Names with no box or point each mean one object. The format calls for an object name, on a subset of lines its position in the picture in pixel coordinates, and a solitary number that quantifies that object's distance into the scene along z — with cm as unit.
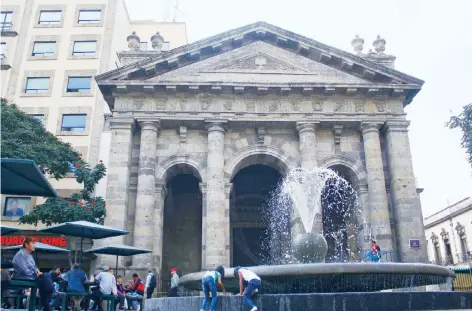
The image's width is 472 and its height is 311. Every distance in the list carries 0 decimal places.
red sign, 2520
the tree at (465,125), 2191
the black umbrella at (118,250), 1605
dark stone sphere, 1040
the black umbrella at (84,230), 1373
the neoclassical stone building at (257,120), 2008
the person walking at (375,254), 1602
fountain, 732
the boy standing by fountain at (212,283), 849
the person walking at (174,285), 1589
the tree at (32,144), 2186
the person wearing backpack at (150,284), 1528
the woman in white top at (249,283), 775
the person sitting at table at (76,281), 1108
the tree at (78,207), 2159
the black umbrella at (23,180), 762
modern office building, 2981
